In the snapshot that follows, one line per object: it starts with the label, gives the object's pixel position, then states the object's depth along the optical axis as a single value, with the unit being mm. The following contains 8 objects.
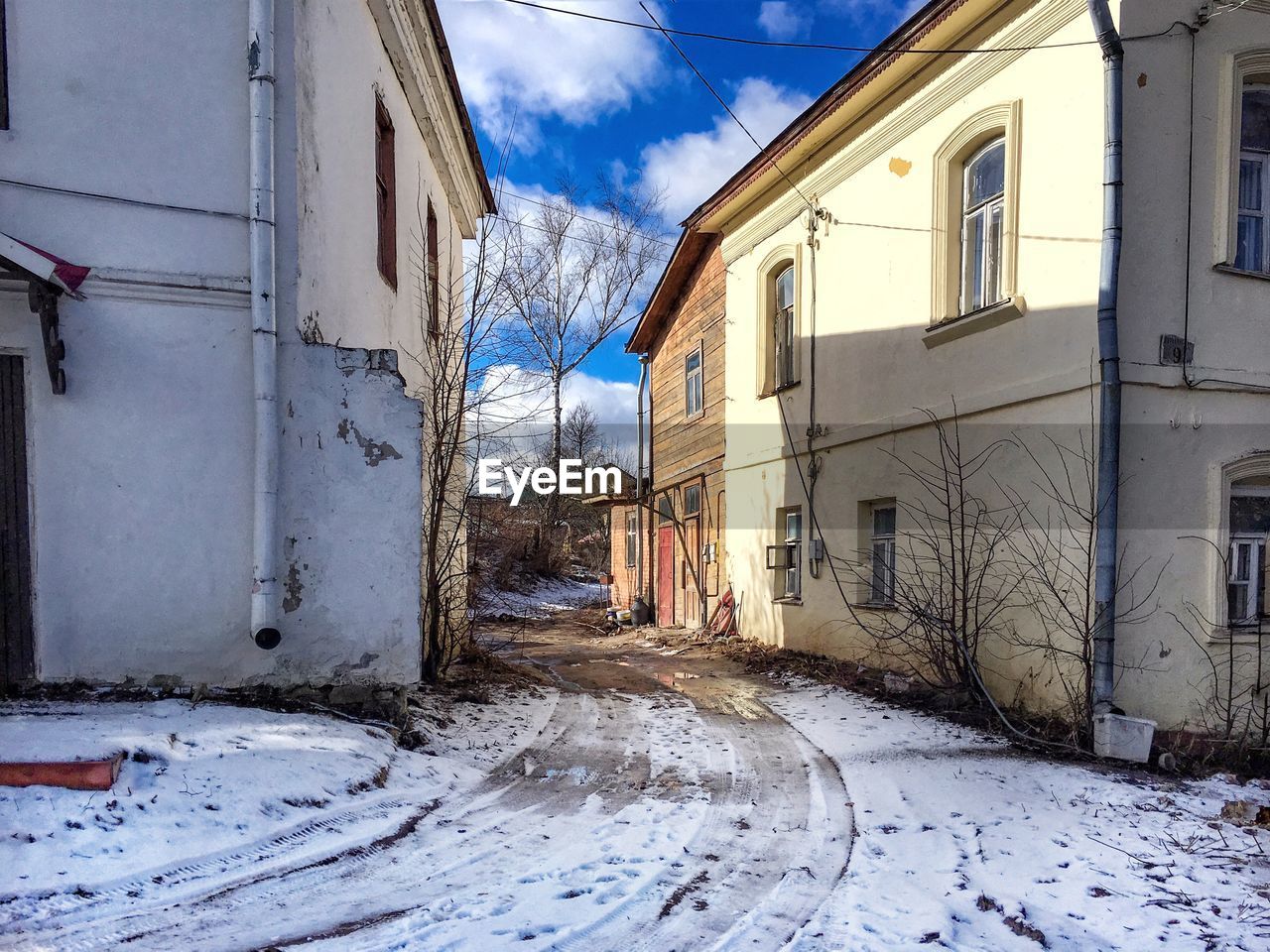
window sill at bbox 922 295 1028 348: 6473
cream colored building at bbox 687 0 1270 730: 5715
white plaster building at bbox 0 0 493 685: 4652
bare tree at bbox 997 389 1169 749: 5684
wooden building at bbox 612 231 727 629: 12867
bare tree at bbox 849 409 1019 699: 6625
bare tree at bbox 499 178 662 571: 25781
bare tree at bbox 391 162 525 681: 7188
